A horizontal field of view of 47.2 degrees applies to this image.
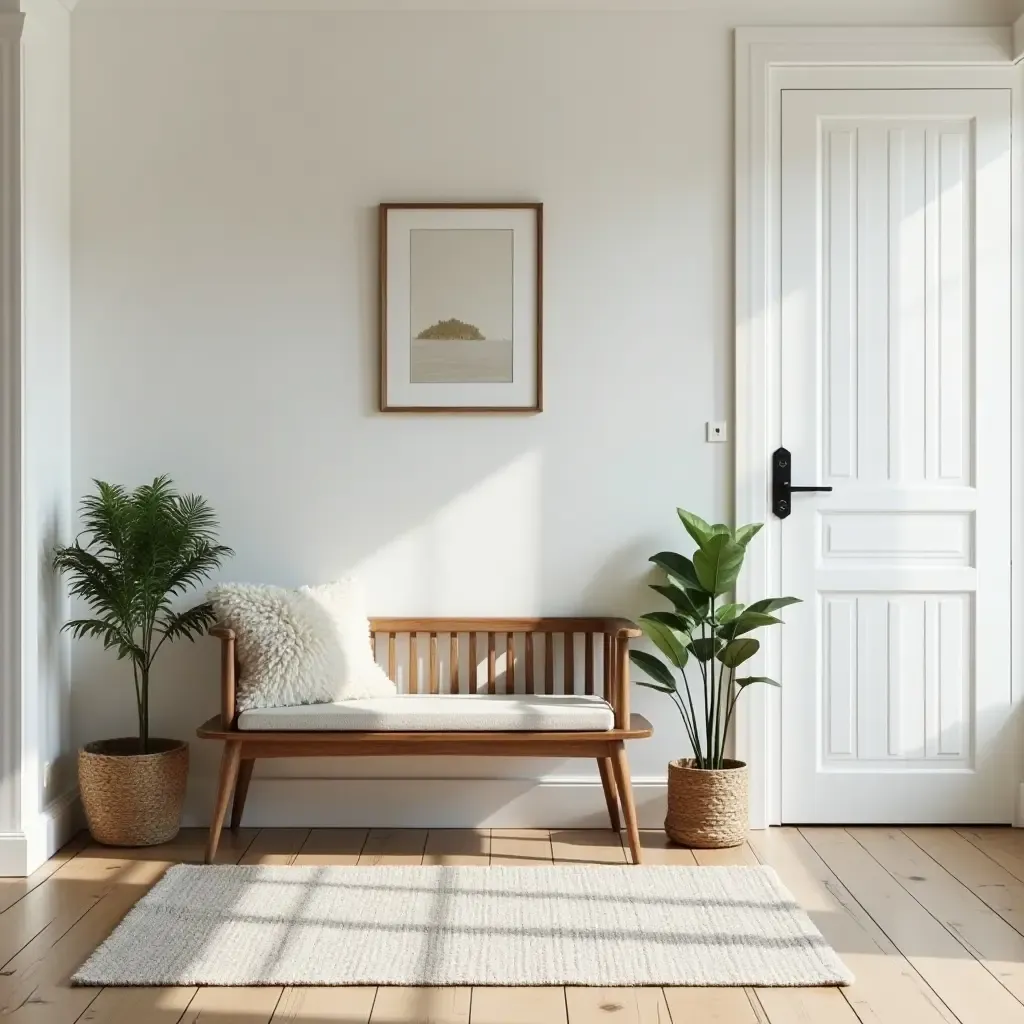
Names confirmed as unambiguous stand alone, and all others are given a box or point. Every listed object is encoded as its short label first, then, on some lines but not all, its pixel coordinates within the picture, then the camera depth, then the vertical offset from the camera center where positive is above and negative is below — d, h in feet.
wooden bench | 10.86 -1.78
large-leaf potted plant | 11.44 -1.38
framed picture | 12.32 +2.16
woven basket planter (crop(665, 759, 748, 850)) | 11.45 -2.86
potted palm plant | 11.39 -0.96
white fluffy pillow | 11.19 -1.29
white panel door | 12.46 +0.65
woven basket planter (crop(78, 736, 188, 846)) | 11.35 -2.74
